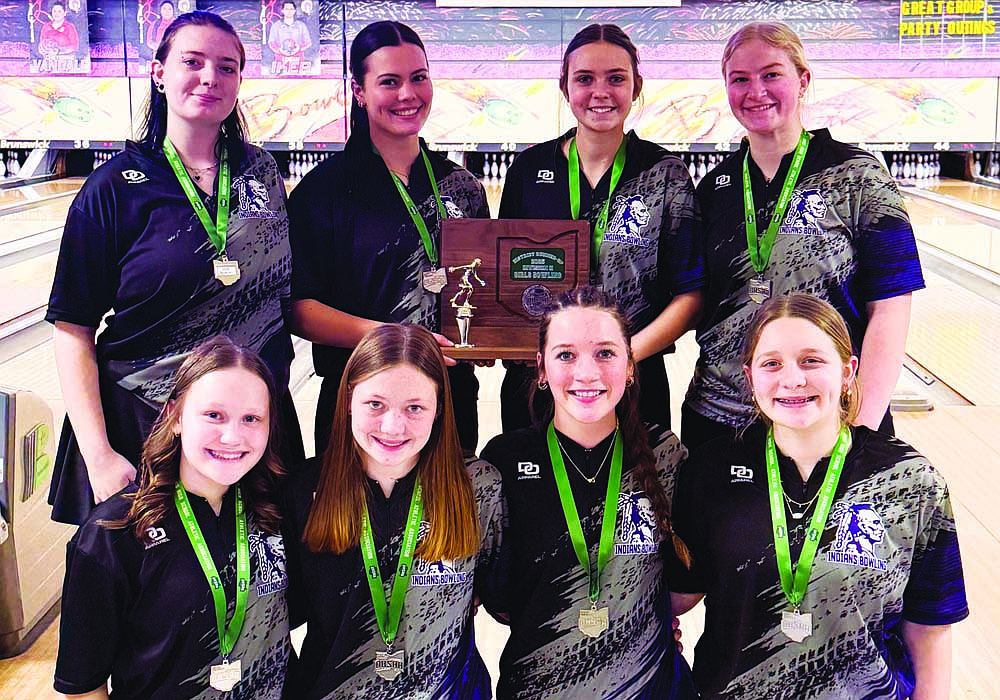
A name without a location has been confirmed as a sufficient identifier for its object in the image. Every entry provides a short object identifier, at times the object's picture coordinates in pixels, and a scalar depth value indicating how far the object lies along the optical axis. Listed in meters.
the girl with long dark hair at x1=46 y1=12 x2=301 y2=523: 1.55
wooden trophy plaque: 1.74
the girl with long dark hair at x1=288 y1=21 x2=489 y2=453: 1.75
